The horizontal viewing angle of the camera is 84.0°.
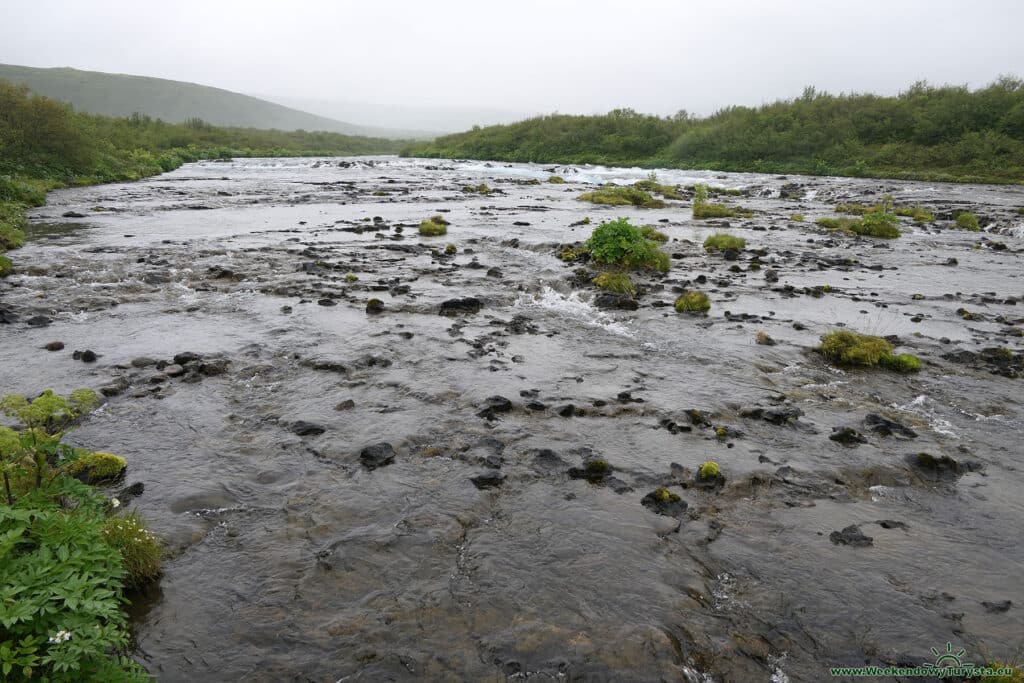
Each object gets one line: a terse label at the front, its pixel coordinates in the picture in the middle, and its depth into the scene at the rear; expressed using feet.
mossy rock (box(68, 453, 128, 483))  21.85
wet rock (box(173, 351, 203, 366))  33.65
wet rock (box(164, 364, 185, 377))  32.24
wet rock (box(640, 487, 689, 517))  21.87
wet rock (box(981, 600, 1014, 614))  17.25
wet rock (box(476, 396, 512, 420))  28.94
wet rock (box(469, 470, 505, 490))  23.20
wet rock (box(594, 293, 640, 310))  47.62
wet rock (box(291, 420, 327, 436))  26.58
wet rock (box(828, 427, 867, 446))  26.68
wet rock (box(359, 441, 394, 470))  24.40
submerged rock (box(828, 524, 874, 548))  20.22
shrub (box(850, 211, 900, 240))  83.66
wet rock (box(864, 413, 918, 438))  27.53
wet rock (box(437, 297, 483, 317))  45.33
